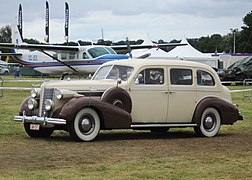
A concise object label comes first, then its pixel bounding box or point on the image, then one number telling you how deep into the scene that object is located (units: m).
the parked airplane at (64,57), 38.72
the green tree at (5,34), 146.75
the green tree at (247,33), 102.07
